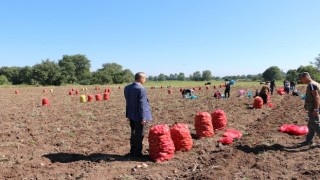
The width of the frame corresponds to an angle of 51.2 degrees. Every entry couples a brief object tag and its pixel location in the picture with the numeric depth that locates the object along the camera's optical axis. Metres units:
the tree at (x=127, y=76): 99.41
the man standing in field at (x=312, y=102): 7.91
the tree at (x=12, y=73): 102.21
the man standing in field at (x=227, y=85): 23.98
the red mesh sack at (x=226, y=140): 9.11
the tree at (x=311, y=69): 91.97
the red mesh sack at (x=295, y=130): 10.05
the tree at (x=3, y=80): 77.78
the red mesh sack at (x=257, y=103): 17.56
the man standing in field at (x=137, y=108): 7.53
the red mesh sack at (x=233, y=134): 9.84
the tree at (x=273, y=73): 135.12
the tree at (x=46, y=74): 75.25
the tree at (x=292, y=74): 100.04
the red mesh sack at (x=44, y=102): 22.38
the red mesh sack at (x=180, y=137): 8.23
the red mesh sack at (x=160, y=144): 7.50
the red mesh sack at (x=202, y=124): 9.91
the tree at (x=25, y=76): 79.62
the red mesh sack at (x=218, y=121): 11.40
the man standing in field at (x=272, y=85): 27.63
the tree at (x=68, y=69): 86.32
